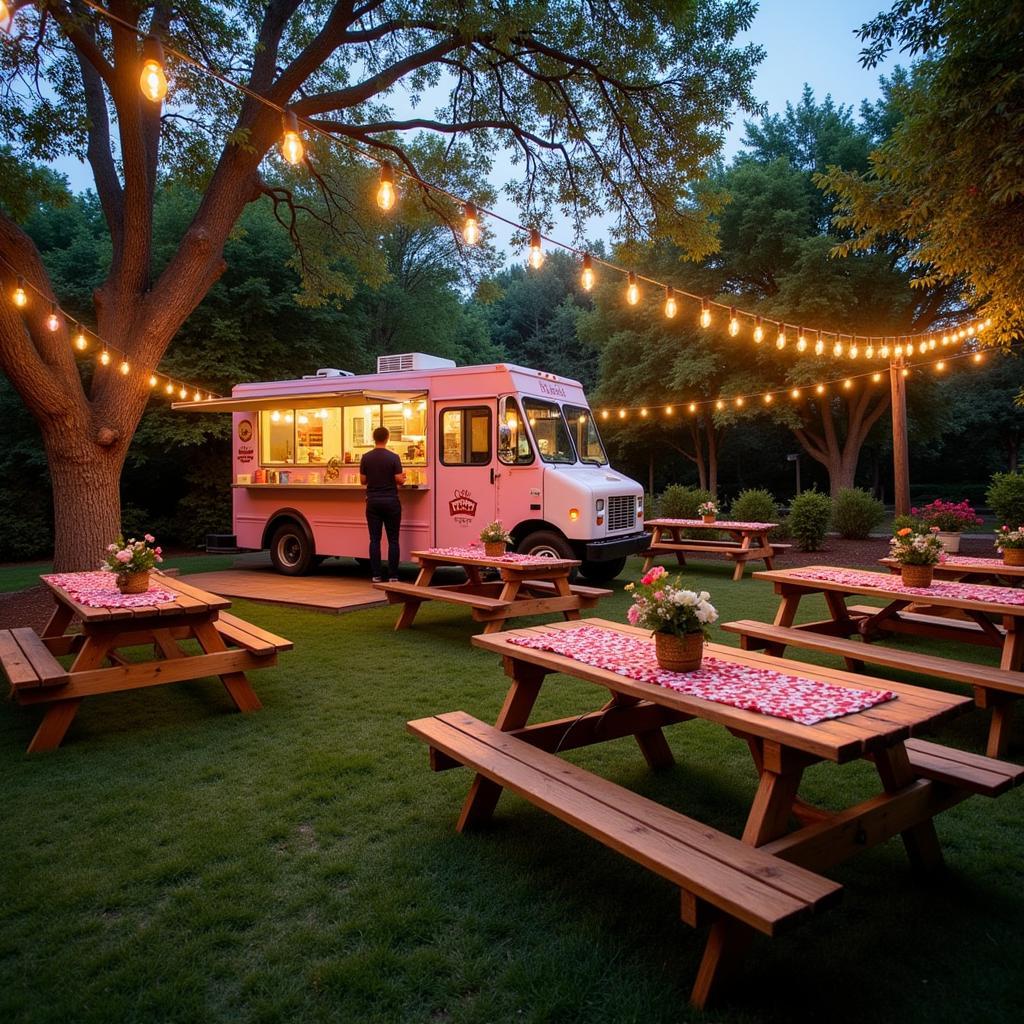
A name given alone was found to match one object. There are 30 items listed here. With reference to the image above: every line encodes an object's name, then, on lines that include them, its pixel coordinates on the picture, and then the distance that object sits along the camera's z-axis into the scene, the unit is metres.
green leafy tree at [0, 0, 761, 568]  7.86
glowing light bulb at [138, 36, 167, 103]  3.98
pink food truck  8.63
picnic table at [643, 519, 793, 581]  10.55
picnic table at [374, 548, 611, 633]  6.12
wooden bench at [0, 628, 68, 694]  3.76
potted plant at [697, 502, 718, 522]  11.49
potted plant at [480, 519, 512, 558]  6.79
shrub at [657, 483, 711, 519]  15.19
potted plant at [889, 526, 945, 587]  5.03
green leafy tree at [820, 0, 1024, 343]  6.60
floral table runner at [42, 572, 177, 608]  4.50
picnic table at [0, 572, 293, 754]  3.92
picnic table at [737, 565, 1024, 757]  3.73
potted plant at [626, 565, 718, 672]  2.76
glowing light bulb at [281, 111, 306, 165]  4.53
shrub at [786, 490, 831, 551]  12.96
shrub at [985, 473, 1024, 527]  11.29
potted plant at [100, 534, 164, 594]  4.86
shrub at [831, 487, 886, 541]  14.31
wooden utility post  13.10
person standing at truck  8.39
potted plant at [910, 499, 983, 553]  11.55
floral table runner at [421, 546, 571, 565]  6.51
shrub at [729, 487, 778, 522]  14.22
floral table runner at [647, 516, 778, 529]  10.74
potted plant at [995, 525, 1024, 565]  5.70
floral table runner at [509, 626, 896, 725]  2.40
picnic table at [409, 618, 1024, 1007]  1.93
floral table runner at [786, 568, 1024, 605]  4.65
